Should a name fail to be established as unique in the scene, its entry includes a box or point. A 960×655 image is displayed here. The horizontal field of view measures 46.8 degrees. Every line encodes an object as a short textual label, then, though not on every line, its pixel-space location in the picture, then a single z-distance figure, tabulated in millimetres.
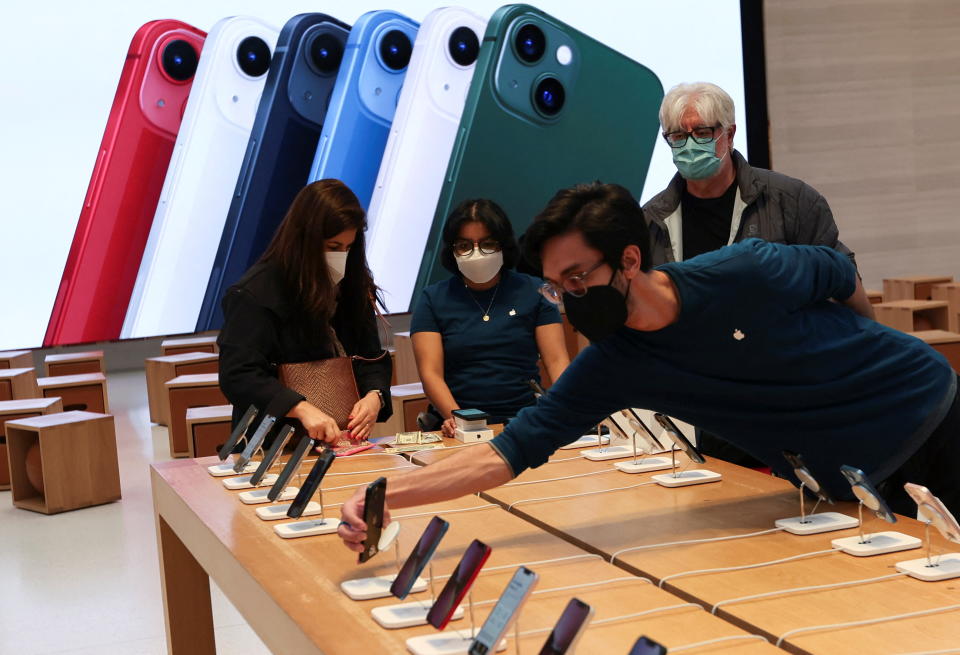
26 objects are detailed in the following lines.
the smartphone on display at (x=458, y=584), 1410
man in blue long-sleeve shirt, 1886
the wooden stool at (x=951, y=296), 7746
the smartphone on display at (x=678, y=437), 2215
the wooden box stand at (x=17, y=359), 7434
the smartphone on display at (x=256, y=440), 2461
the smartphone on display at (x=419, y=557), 1562
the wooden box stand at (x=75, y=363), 7617
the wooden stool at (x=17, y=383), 6473
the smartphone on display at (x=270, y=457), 2414
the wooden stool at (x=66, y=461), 5043
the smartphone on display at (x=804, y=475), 1847
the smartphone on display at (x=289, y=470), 2277
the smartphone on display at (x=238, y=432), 2594
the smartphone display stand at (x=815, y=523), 1847
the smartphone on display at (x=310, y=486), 2029
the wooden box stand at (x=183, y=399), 6117
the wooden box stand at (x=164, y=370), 7020
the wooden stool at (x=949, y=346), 5520
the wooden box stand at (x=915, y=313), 7047
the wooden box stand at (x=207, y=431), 5270
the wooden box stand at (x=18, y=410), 5492
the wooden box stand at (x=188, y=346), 7855
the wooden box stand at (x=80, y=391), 6609
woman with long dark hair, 3004
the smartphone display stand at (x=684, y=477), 2277
